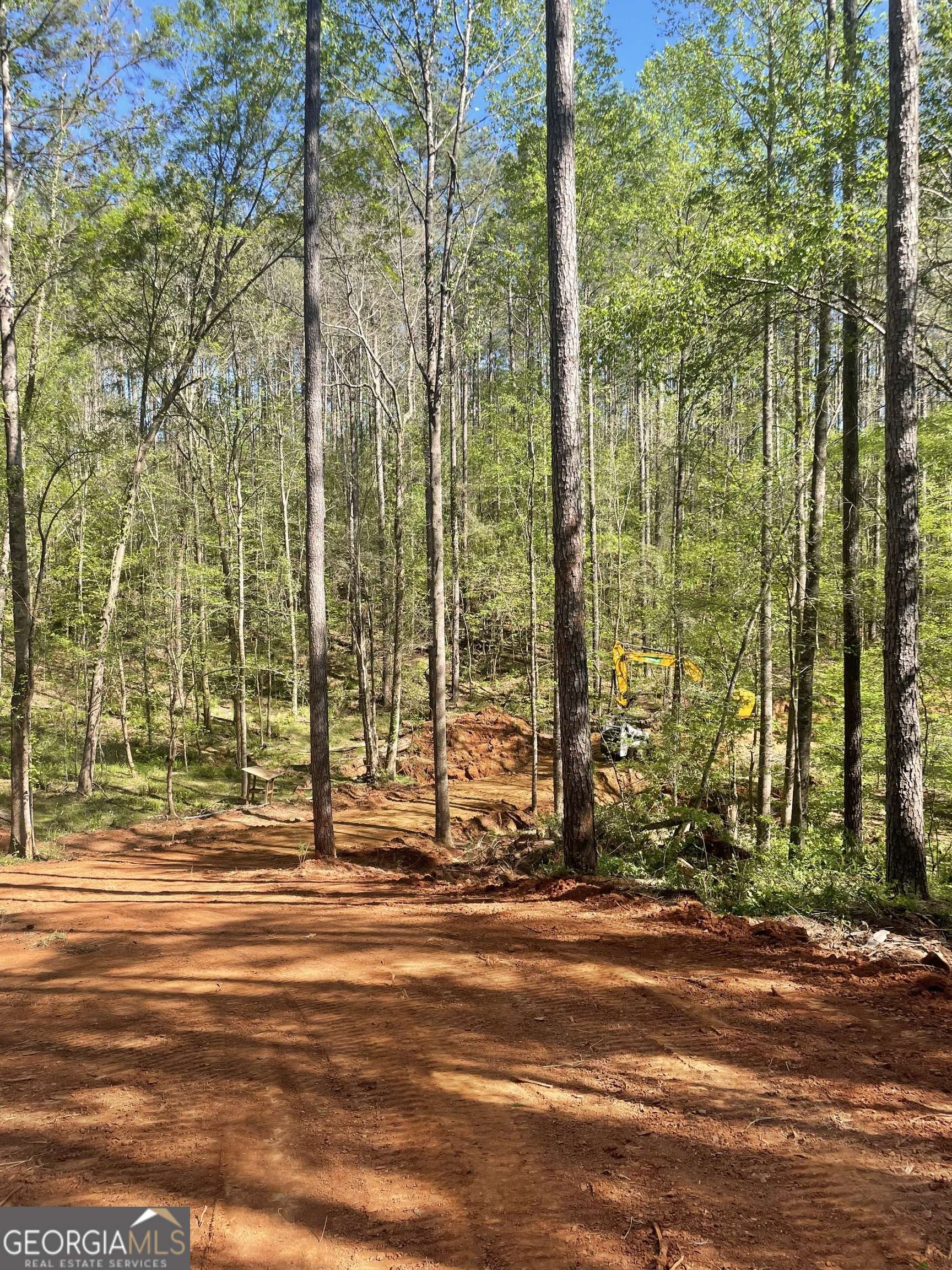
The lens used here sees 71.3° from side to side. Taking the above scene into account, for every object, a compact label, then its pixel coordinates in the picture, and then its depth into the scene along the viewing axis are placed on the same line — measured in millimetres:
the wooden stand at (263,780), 16641
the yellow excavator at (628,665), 16297
